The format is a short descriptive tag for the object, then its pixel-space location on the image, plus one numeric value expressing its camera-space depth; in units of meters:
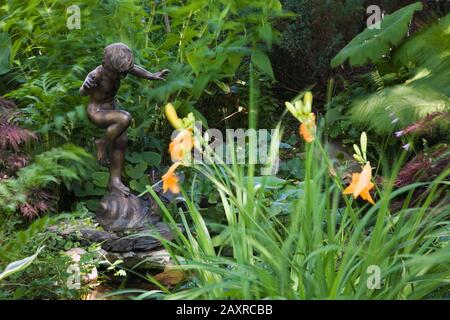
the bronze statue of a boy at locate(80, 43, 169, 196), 3.58
